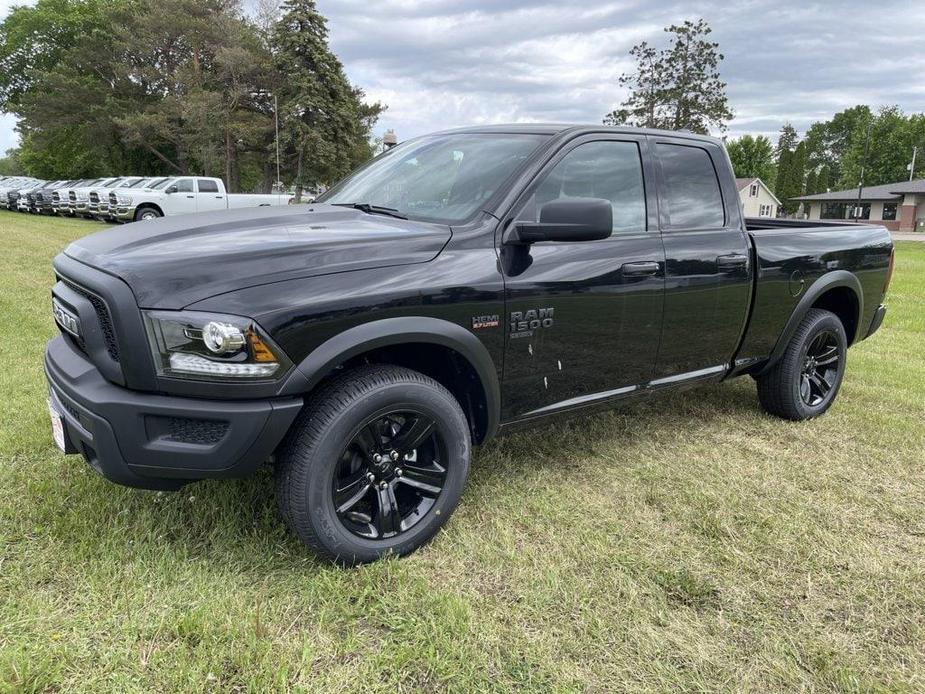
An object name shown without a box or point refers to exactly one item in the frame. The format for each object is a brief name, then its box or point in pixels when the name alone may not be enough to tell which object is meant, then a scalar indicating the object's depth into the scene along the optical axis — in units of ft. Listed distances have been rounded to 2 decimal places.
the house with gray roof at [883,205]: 175.63
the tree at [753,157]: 258.98
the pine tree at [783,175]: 244.22
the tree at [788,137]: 332.90
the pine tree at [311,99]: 115.44
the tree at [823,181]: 250.98
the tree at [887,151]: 237.45
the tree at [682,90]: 145.18
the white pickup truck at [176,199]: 63.57
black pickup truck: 7.45
